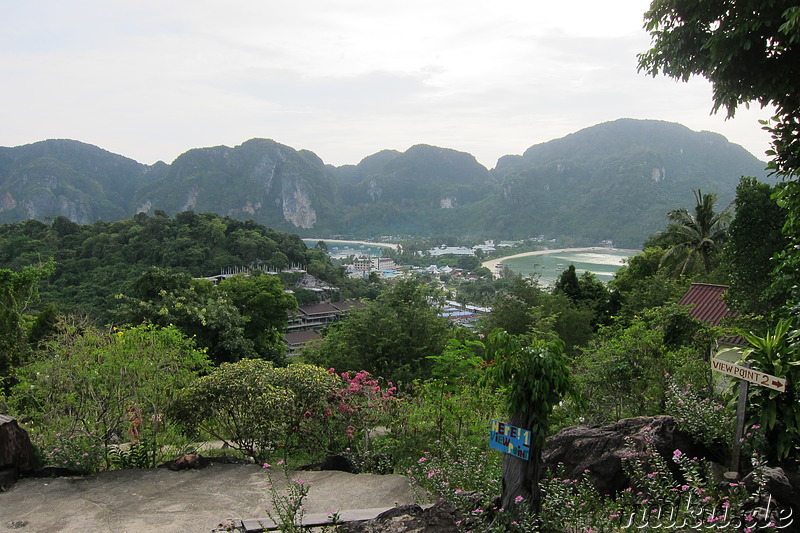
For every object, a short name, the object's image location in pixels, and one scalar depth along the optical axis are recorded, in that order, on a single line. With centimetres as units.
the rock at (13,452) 412
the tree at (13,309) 901
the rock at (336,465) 458
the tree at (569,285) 1698
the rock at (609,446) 333
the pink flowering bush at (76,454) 436
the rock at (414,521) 262
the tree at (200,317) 1247
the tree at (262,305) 1764
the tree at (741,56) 416
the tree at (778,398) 302
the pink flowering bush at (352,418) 500
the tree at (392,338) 911
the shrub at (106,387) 480
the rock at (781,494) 261
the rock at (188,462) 457
